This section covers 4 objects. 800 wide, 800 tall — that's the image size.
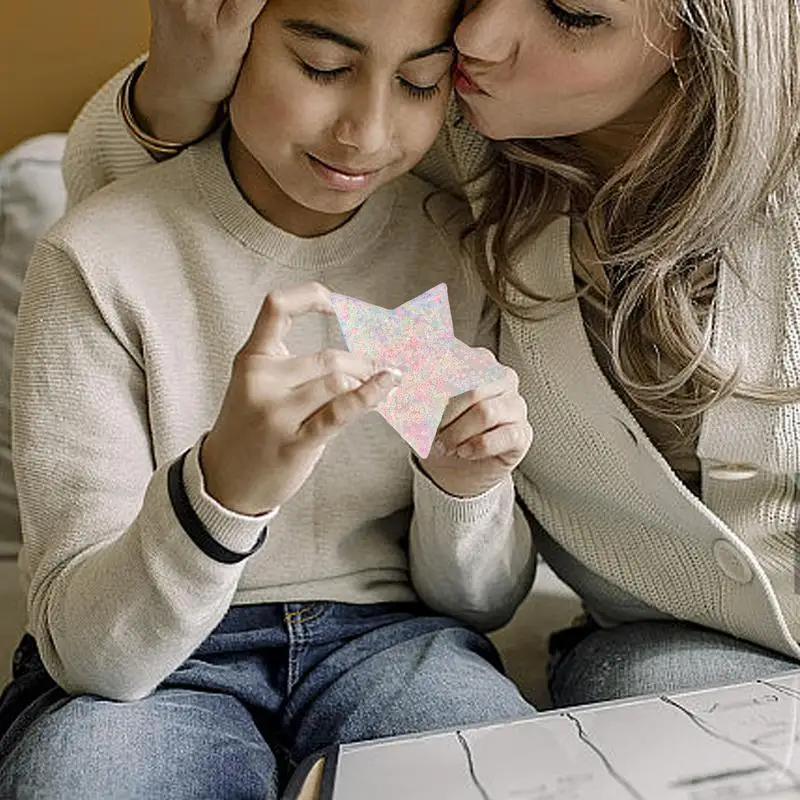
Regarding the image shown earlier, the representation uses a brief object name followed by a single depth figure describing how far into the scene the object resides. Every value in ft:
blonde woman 3.34
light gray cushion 4.98
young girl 3.09
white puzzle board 2.83
